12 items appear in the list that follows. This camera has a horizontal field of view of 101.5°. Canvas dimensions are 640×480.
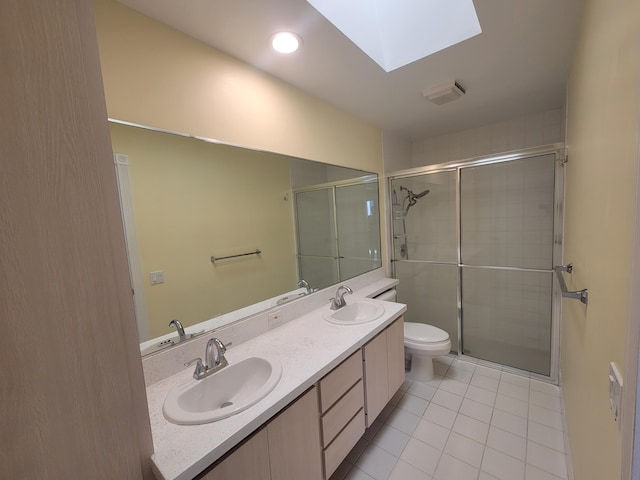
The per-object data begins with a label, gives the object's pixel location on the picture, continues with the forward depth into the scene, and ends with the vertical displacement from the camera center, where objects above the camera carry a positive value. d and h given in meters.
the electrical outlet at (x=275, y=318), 1.65 -0.61
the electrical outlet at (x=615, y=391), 0.61 -0.46
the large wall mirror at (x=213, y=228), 1.21 -0.01
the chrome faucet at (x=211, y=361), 1.17 -0.62
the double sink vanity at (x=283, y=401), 0.84 -0.71
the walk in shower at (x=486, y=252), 2.40 -0.43
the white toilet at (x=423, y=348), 2.20 -1.13
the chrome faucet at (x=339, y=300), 1.96 -0.60
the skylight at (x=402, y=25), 1.40 +1.09
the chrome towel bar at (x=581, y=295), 1.04 -0.37
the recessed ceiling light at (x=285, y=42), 1.35 +0.96
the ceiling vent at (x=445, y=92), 1.92 +0.92
